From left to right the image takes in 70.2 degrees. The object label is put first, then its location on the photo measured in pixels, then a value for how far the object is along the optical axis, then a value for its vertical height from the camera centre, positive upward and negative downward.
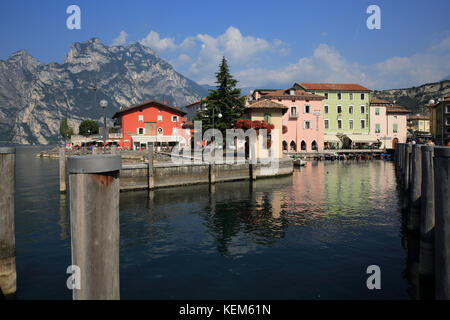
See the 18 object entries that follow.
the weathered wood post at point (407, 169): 17.49 -0.91
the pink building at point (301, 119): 63.69 +7.13
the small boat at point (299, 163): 49.22 -1.37
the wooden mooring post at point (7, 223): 6.78 -1.44
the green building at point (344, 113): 69.06 +8.87
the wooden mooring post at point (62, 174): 25.33 -1.28
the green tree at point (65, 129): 120.99 +10.94
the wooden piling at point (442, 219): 5.11 -1.09
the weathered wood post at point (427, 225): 8.88 -2.08
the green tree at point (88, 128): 105.25 +9.95
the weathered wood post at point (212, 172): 30.69 -1.59
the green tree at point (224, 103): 45.76 +7.58
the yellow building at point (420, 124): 115.13 +10.23
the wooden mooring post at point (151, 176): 27.09 -1.66
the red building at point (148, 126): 61.47 +6.05
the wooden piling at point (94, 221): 3.33 -0.68
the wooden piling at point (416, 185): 12.42 -1.29
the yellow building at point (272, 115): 41.12 +5.16
